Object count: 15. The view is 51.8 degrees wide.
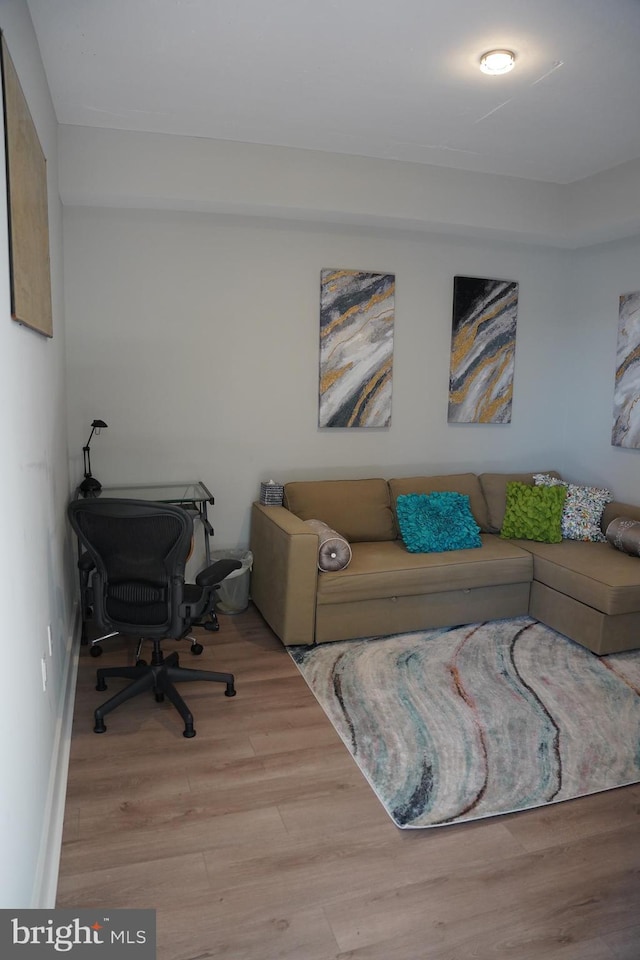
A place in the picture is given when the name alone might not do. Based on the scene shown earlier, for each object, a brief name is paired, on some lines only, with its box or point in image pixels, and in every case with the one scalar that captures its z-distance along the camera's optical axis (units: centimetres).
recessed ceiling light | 257
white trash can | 407
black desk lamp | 367
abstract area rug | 246
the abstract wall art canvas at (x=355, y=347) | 429
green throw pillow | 428
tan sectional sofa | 357
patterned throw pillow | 433
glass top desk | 385
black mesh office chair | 266
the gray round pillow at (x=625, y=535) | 393
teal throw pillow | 405
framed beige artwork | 169
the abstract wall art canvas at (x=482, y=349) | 463
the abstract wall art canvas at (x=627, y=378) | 434
